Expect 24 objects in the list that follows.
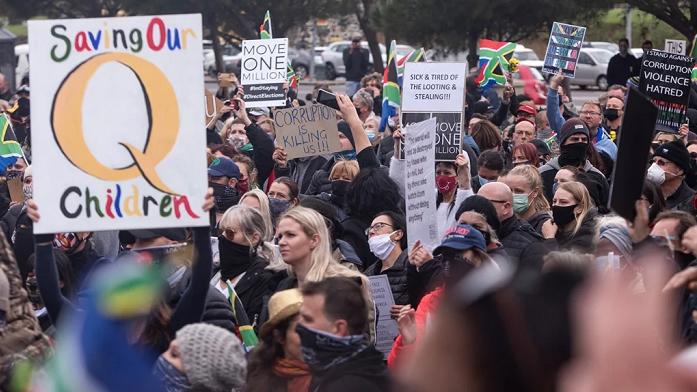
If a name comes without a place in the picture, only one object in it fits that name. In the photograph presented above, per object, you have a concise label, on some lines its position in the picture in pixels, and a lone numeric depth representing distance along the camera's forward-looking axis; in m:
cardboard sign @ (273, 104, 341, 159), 19.39
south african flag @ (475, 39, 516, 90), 26.26
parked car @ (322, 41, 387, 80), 86.65
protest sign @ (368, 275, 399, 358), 11.34
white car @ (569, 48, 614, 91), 76.19
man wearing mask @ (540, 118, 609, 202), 16.96
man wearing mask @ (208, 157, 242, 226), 15.98
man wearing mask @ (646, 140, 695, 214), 15.48
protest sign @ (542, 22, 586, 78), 25.46
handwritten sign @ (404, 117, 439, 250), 11.73
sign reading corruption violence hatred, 18.86
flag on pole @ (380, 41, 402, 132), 24.46
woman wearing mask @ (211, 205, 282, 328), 11.51
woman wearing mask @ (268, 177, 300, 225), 15.03
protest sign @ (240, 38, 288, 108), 23.46
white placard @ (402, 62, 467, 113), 17.39
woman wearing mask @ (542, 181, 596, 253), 12.95
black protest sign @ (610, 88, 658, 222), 8.25
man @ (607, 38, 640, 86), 38.28
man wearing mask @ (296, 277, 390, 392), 7.56
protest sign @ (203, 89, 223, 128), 25.05
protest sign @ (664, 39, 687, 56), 27.19
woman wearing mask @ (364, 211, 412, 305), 12.00
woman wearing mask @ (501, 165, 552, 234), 14.49
